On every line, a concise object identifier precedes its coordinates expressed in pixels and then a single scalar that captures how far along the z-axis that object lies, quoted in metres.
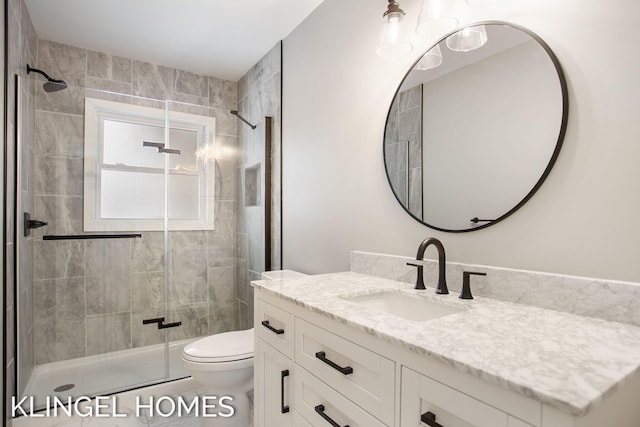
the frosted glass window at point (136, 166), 2.44
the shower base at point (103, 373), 2.17
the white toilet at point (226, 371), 1.78
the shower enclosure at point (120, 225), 2.29
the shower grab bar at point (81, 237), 2.36
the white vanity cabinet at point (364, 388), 0.61
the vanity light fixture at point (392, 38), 1.40
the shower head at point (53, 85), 2.31
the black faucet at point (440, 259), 1.25
